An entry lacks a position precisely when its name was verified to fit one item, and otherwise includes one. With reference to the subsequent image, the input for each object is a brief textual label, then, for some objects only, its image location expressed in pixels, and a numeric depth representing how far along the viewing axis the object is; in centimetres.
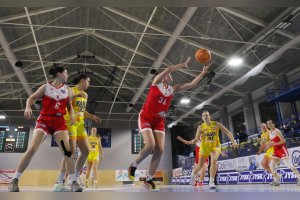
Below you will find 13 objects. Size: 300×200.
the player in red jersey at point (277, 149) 892
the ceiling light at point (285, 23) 1090
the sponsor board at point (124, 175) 2484
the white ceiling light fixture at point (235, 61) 1382
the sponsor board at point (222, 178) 1489
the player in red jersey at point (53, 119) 428
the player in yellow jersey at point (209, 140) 729
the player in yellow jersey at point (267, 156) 936
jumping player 491
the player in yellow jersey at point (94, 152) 1105
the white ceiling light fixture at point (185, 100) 2092
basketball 581
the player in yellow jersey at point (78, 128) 507
